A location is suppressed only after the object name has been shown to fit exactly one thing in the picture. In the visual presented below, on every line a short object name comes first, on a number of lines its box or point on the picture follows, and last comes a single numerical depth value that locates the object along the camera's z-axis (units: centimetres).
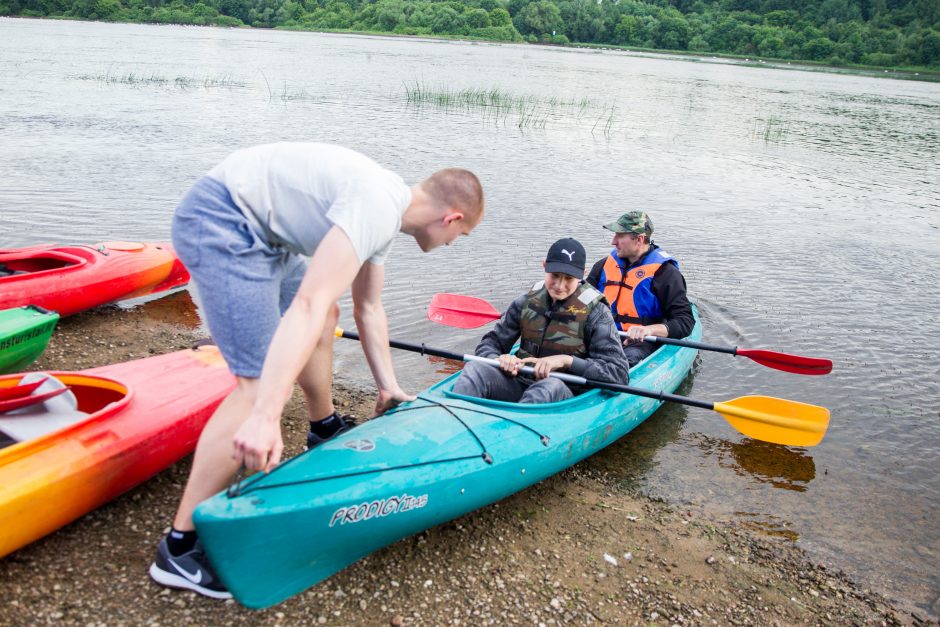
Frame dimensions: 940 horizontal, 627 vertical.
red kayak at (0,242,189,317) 584
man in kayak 593
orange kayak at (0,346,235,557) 316
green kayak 462
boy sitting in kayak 458
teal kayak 277
